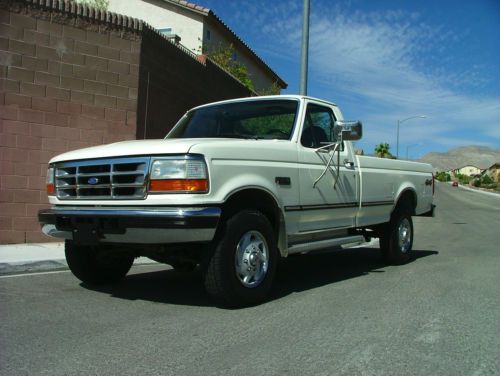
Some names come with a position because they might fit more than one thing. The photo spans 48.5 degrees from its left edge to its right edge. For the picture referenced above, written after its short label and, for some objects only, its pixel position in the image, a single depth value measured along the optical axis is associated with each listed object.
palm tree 70.51
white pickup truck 4.75
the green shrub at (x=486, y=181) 87.76
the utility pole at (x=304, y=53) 12.49
